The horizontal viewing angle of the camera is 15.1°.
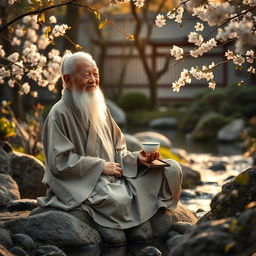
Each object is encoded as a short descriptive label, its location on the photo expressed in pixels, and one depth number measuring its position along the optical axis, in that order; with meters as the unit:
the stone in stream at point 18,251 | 8.52
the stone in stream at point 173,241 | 9.34
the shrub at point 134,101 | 39.91
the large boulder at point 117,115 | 35.89
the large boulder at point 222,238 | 6.32
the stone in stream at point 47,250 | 8.72
